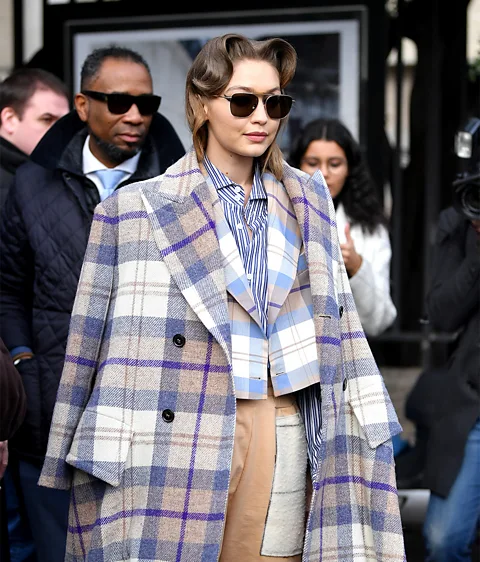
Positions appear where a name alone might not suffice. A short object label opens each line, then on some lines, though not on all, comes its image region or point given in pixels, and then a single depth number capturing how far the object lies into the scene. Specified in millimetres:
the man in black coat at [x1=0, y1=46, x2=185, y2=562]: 6608
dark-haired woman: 7981
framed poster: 10763
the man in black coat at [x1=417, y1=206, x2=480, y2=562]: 7269
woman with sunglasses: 5001
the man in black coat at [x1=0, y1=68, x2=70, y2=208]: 7947
